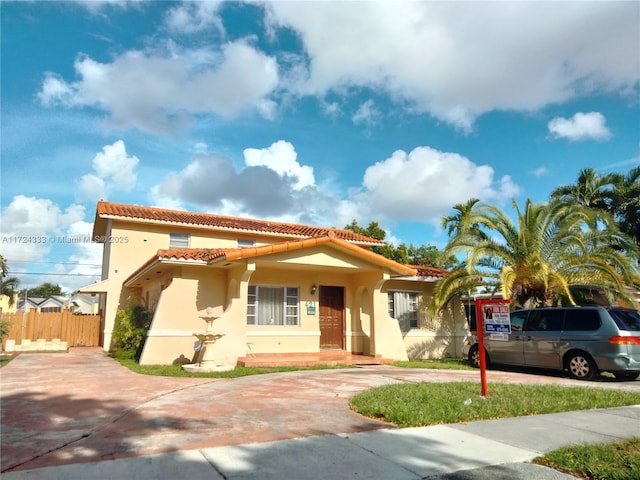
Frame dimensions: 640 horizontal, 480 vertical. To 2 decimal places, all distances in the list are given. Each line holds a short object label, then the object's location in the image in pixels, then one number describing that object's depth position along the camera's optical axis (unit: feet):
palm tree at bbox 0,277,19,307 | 163.85
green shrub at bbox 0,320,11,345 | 51.49
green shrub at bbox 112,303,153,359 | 53.31
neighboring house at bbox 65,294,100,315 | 187.21
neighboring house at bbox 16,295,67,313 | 196.72
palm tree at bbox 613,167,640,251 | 72.13
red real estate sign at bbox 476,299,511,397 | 27.32
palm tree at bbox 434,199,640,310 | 48.11
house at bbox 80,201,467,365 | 45.88
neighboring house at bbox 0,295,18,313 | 157.48
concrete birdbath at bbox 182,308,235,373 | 39.73
